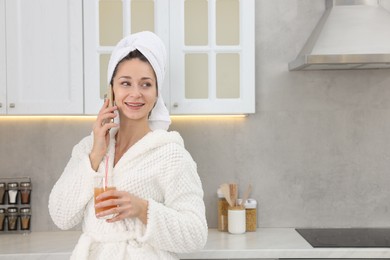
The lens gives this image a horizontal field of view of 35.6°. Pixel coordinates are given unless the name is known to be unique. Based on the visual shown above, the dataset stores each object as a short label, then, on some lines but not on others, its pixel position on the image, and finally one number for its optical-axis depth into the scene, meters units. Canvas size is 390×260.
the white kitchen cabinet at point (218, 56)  3.09
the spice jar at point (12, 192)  3.30
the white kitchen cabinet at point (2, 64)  3.01
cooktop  2.92
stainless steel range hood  2.90
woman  1.86
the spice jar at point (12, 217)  3.29
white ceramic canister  3.17
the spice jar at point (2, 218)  3.30
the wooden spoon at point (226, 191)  3.18
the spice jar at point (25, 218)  3.29
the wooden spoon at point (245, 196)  3.23
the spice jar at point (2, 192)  3.30
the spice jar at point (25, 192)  3.31
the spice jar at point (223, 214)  3.28
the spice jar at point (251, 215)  3.29
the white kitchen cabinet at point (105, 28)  3.03
